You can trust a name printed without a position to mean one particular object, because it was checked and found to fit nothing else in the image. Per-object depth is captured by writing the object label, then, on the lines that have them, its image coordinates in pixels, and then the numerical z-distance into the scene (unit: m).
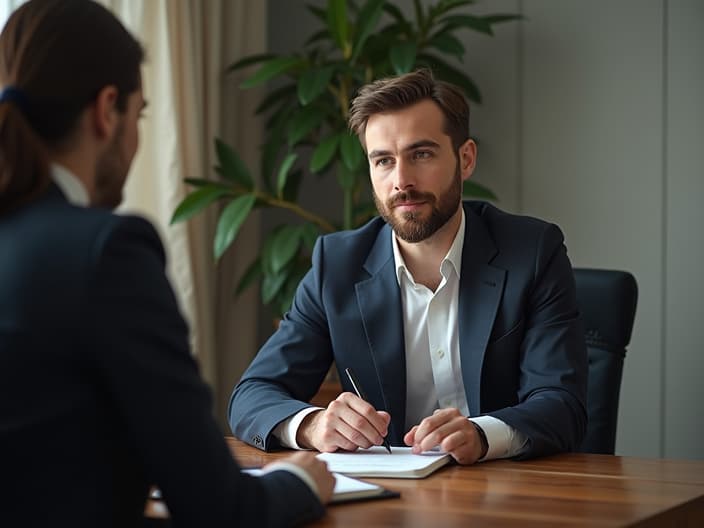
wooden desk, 1.79
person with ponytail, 1.56
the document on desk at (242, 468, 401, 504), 1.84
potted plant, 3.18
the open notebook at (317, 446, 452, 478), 1.96
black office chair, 2.43
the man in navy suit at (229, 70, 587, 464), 2.28
